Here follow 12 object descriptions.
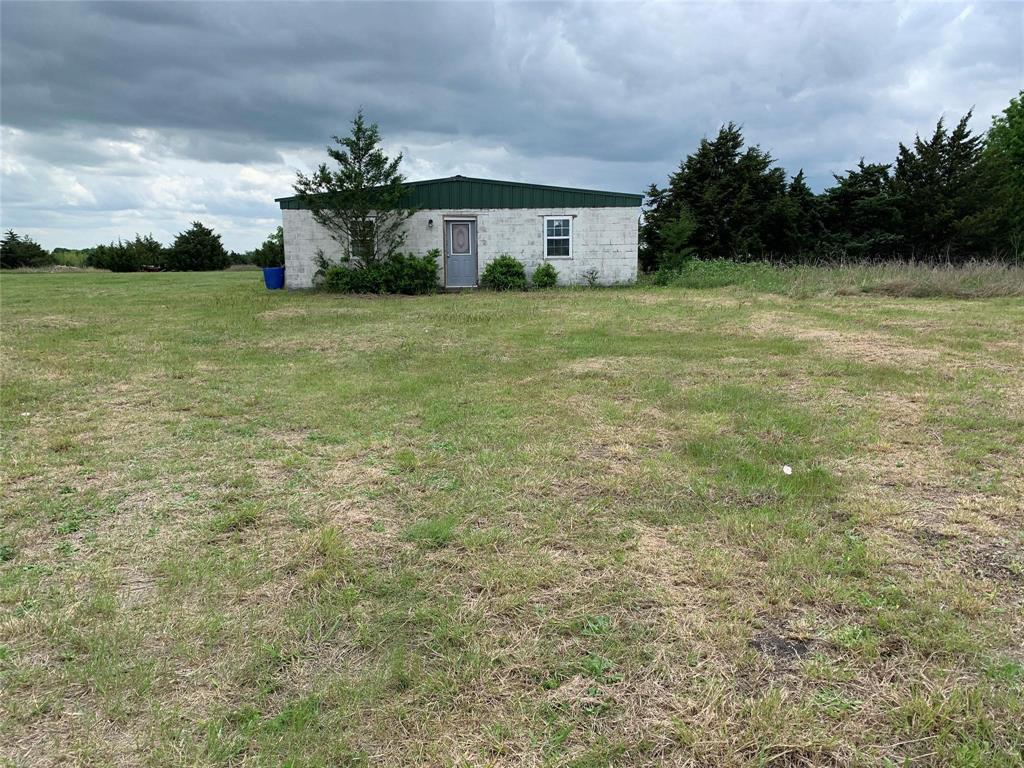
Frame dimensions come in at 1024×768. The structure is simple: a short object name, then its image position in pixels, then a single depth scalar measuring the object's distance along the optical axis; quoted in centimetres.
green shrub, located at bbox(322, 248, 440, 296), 1537
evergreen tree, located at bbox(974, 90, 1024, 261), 2409
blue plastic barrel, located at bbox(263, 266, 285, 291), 1708
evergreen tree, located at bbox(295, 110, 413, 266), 1459
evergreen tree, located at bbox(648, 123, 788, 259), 2317
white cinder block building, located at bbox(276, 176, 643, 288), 1620
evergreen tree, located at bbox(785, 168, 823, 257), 2406
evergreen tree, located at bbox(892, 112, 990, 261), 2406
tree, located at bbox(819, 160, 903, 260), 2381
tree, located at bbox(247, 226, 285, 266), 3038
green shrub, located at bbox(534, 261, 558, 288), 1653
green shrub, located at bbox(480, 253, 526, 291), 1619
